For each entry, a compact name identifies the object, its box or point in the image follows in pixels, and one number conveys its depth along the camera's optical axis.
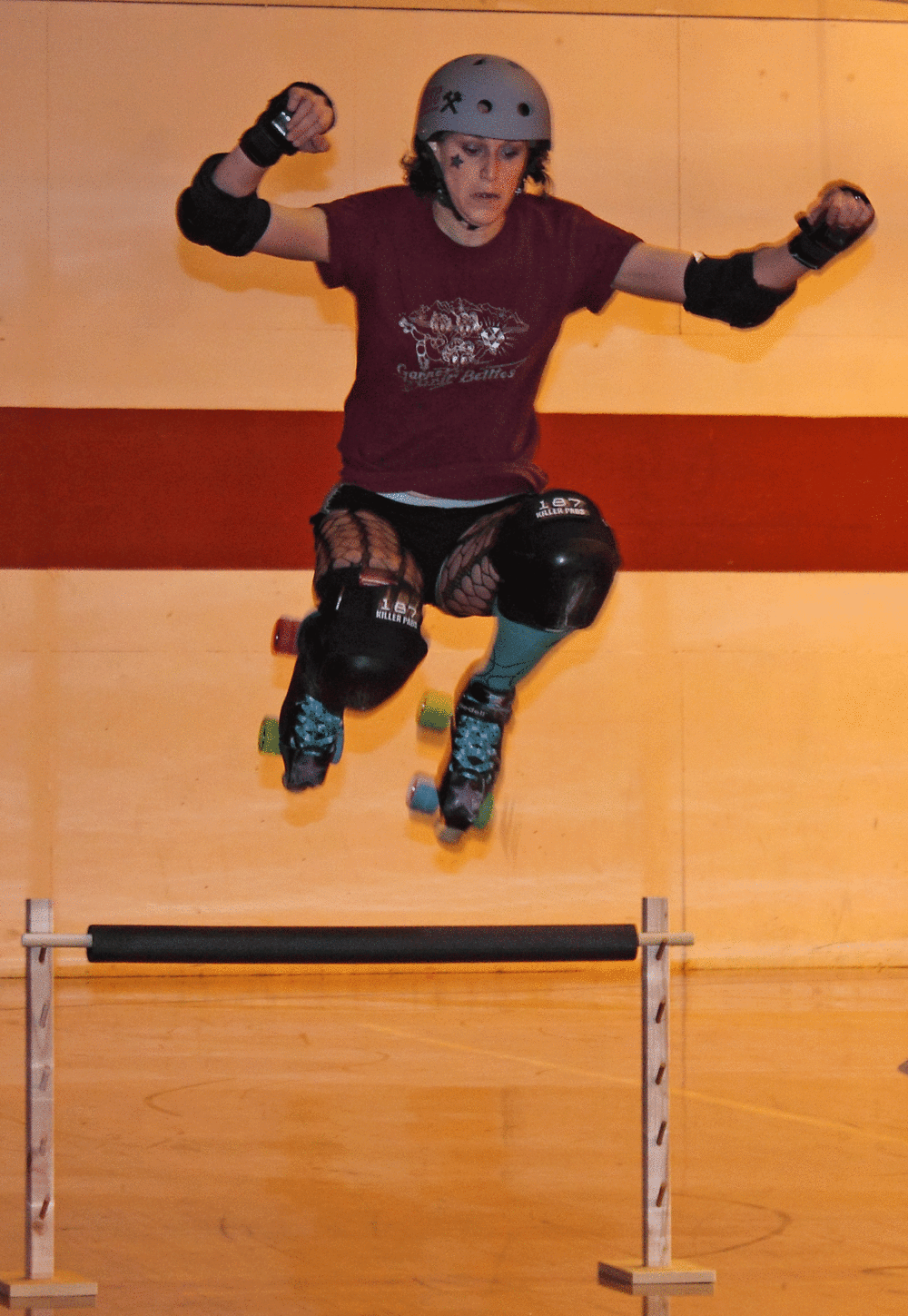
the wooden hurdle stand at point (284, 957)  6.24
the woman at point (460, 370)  6.18
